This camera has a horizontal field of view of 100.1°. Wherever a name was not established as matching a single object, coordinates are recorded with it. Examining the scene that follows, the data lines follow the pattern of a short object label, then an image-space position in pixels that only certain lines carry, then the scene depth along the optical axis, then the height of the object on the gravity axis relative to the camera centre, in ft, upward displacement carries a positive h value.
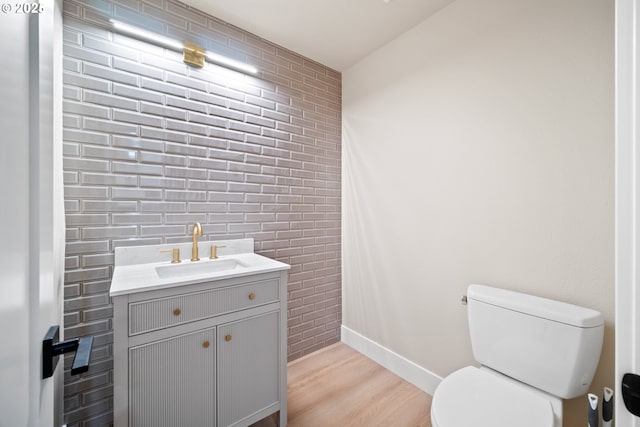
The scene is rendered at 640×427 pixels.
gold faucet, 5.49 -0.56
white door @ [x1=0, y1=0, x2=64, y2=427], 1.18 +0.00
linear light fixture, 4.97 +3.38
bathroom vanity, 3.80 -2.07
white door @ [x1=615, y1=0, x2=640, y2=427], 1.70 +0.08
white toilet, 3.47 -2.26
